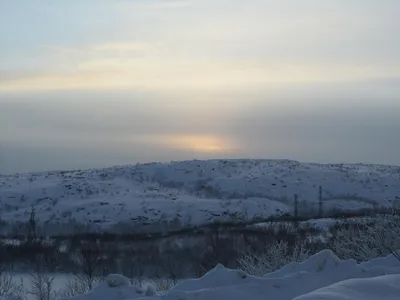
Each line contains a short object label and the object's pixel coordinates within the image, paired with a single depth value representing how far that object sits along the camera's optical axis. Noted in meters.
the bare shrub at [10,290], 17.20
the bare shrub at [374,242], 14.17
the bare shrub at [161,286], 15.98
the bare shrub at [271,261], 14.19
